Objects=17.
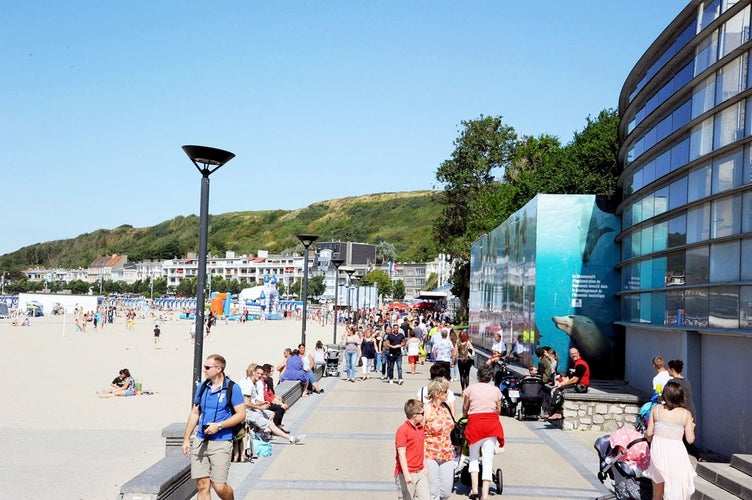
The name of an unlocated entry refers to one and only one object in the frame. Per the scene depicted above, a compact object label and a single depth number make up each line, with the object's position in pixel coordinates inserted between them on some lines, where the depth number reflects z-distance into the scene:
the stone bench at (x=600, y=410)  13.62
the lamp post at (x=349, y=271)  38.22
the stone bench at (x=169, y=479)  6.86
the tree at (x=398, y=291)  175.55
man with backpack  6.88
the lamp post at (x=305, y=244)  22.17
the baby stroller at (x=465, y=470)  8.82
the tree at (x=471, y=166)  56.94
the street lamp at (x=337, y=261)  31.70
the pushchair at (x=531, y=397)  14.75
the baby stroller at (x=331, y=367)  24.09
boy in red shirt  6.61
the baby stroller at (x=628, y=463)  7.39
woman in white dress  6.79
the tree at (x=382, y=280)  166.12
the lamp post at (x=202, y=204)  9.31
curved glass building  10.39
